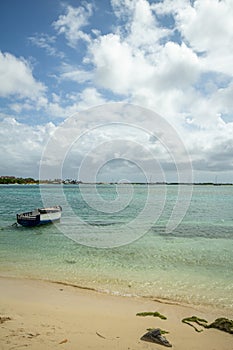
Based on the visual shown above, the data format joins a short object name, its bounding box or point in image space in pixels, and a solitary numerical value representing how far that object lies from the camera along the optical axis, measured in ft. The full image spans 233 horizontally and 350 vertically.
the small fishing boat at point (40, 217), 90.94
